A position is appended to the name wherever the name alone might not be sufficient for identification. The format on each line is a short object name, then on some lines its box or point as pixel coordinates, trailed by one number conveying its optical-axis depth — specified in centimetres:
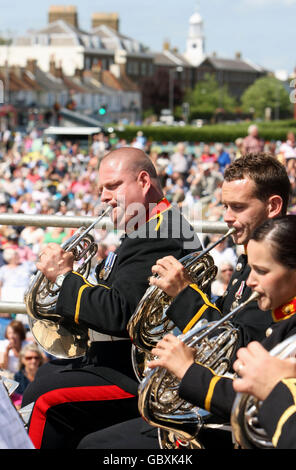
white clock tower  14712
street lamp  10800
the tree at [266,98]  11906
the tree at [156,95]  11050
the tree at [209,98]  11575
